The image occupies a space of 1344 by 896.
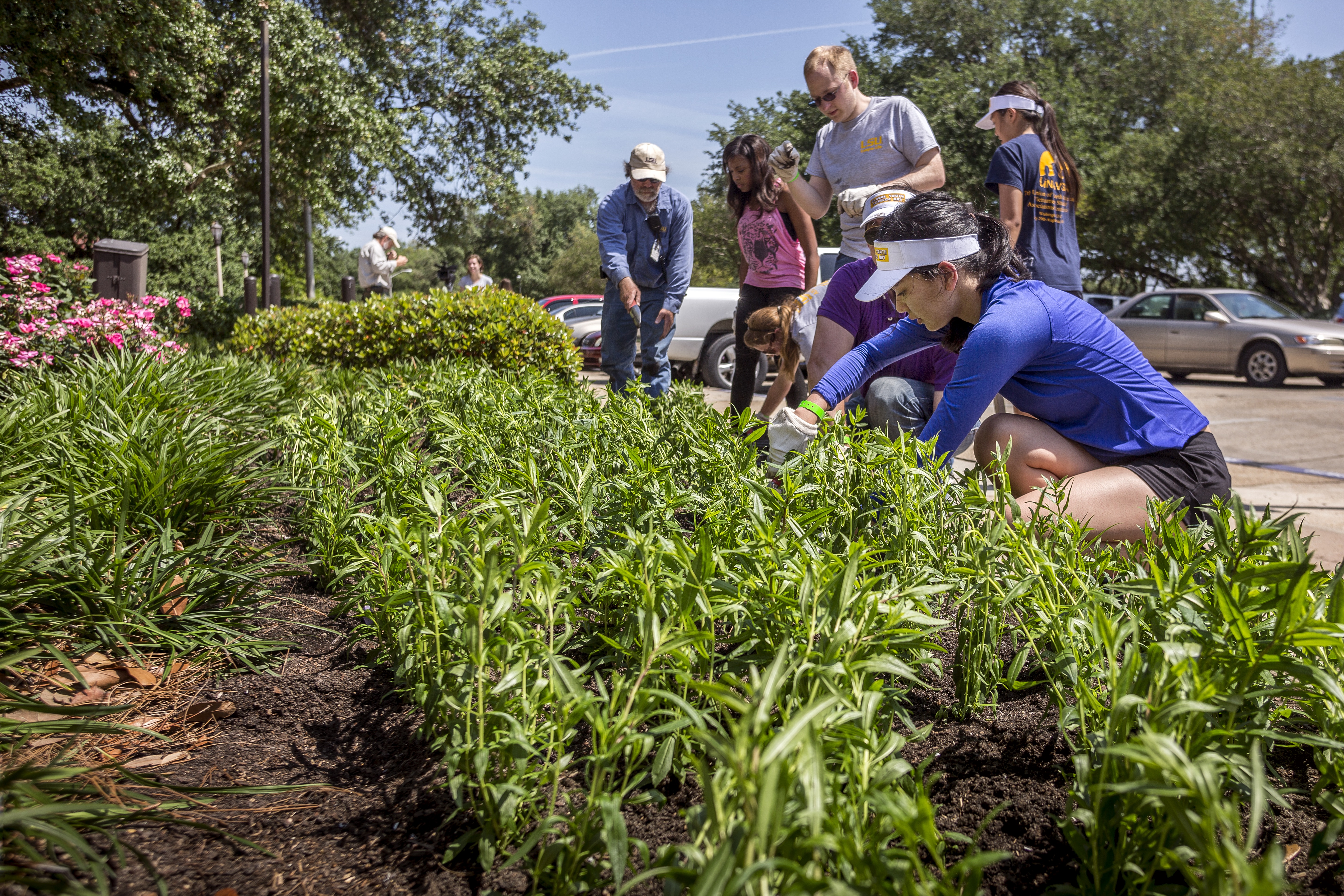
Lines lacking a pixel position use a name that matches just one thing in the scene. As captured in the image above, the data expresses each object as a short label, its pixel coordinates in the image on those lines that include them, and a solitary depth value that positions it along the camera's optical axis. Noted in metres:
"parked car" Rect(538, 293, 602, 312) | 23.78
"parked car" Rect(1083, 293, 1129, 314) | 21.09
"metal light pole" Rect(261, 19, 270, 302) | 14.34
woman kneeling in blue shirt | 2.95
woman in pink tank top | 5.45
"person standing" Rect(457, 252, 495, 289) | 12.97
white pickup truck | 11.89
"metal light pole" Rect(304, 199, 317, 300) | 24.73
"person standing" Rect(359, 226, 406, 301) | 12.87
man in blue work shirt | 6.31
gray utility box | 8.50
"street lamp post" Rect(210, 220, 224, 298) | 26.12
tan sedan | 13.68
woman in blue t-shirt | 4.50
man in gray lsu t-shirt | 4.72
